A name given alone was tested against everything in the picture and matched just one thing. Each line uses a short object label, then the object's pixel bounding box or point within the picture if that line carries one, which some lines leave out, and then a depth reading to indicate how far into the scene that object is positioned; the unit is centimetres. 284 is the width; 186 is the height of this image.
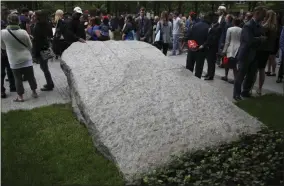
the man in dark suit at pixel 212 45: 762
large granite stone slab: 400
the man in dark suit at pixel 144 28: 1239
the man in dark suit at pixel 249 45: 632
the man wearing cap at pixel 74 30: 807
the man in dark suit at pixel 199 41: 756
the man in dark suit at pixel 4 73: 741
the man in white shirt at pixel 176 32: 1328
